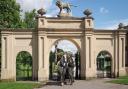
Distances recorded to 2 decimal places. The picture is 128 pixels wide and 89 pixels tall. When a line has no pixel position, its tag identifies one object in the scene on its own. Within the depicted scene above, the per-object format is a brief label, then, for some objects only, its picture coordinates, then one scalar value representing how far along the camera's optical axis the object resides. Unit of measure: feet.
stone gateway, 46.40
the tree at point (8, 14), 61.86
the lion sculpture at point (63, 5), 48.44
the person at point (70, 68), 38.34
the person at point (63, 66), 38.06
